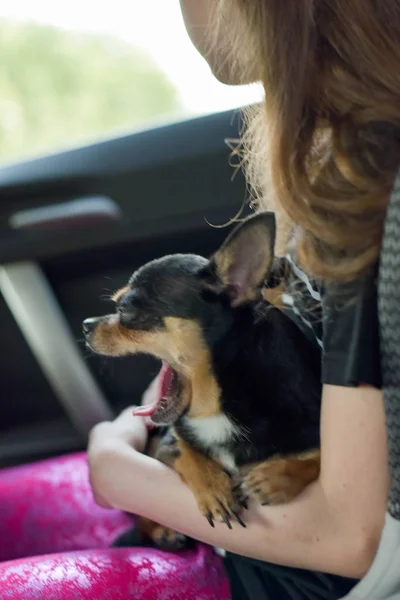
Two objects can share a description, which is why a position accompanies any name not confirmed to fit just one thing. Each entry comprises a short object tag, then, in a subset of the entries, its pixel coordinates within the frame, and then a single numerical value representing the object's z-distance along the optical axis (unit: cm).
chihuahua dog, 97
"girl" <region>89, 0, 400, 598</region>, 80
